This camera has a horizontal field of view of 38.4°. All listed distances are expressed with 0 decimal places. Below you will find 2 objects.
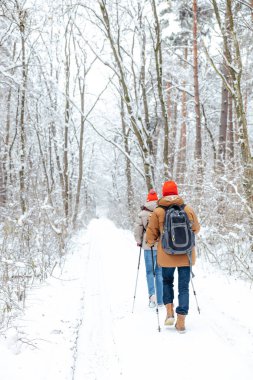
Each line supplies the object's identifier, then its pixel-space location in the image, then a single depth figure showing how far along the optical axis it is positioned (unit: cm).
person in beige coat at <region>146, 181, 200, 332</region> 506
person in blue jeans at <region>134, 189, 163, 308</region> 658
